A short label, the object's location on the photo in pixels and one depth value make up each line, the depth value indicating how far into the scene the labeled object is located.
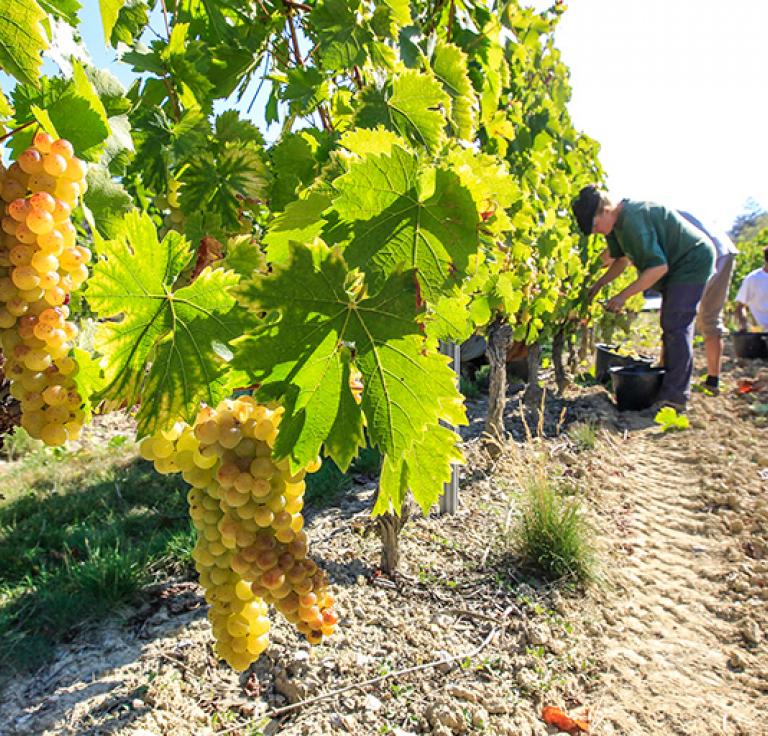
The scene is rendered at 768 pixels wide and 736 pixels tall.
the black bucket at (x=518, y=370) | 7.46
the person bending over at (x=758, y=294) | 8.55
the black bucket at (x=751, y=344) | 8.84
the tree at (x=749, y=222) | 56.82
